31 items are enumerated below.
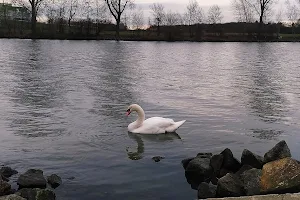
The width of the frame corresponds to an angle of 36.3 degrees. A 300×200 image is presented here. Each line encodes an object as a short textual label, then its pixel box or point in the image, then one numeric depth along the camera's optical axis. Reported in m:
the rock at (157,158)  8.70
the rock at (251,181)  6.67
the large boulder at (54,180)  7.31
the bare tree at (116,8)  84.12
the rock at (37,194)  6.52
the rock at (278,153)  7.86
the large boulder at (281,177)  6.34
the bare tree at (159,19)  89.30
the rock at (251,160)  7.97
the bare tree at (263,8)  92.12
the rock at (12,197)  5.95
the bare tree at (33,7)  74.06
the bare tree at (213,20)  97.69
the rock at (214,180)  7.65
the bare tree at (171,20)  92.86
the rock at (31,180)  7.14
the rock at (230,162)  8.08
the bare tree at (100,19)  79.94
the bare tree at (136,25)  92.56
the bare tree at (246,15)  95.00
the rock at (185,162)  8.32
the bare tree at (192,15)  97.75
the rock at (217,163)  7.98
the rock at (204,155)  8.53
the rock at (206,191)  6.91
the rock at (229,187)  6.75
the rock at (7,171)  7.68
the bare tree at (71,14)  86.19
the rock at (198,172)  7.77
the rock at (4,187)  6.71
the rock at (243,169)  7.71
